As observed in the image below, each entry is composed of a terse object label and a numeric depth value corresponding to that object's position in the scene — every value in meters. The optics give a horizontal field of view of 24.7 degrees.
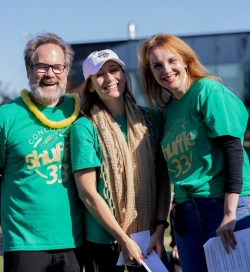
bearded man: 3.71
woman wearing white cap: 3.65
